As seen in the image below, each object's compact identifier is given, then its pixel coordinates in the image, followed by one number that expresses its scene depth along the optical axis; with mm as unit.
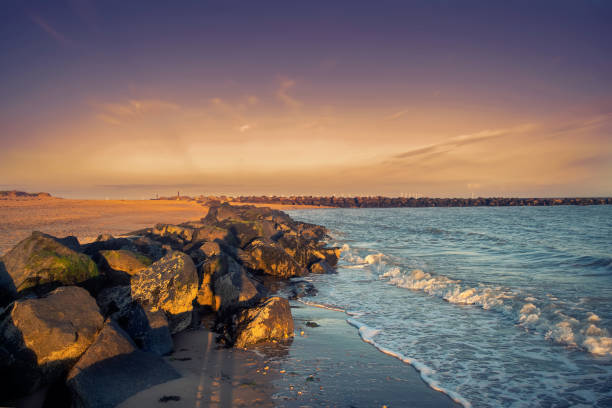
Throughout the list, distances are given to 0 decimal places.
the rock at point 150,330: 5434
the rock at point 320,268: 13570
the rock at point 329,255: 15025
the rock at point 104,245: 9534
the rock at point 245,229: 15945
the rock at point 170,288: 6461
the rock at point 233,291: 7699
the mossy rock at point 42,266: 6281
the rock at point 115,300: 6398
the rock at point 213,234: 13625
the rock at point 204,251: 9988
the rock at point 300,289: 10016
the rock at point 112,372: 3910
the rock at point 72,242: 8820
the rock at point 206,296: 8047
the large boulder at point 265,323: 6184
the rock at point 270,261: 12180
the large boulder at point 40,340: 4184
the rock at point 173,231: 15587
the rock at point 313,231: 25422
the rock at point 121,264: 7621
